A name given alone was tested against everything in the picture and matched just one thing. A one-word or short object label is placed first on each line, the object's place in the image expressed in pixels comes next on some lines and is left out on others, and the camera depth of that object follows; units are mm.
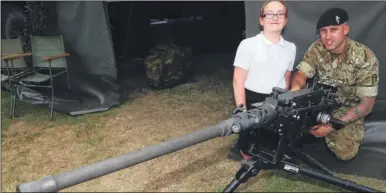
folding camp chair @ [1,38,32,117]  5562
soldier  3172
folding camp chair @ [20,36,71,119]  5926
